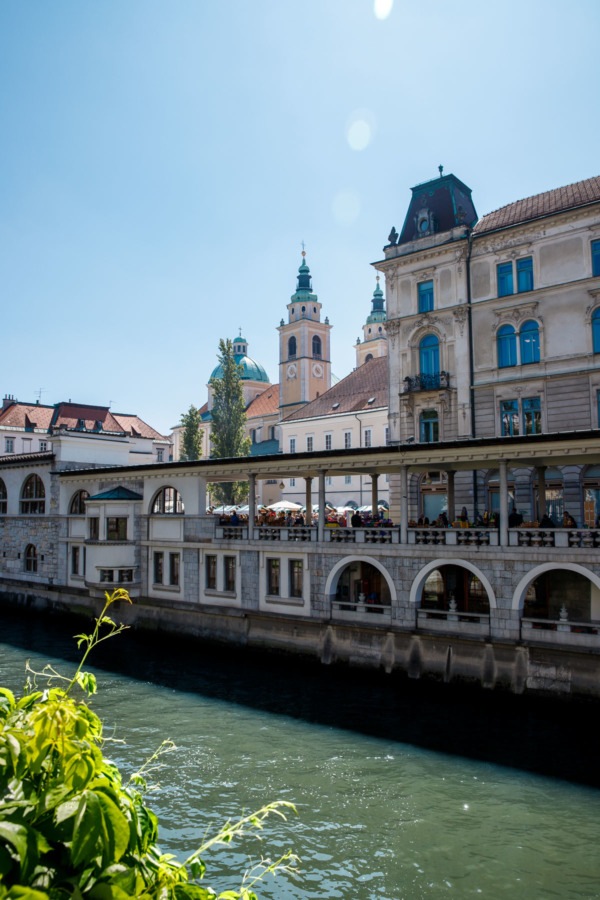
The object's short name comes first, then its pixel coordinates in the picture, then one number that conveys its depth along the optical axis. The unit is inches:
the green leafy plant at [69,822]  93.0
